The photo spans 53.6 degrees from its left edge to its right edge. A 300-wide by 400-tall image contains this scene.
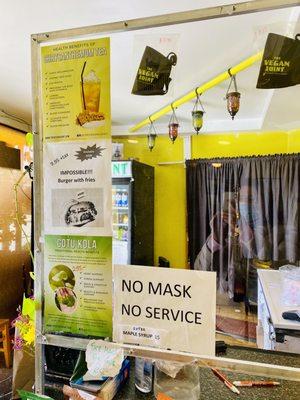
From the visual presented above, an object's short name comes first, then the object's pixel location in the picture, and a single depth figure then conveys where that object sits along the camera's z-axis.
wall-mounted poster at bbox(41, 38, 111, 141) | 0.74
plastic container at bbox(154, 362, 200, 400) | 0.82
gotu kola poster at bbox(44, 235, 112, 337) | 0.74
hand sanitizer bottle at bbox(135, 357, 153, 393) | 0.86
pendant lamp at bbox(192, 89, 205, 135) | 2.89
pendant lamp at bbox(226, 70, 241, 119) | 2.34
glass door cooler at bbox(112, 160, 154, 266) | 3.90
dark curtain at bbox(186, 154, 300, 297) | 3.73
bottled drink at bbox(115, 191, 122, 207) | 3.92
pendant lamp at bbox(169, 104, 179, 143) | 3.28
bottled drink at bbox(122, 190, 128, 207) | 3.99
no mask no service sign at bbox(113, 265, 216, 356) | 0.68
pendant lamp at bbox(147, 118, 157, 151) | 4.34
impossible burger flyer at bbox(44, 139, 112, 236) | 0.74
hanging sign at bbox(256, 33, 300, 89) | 0.78
